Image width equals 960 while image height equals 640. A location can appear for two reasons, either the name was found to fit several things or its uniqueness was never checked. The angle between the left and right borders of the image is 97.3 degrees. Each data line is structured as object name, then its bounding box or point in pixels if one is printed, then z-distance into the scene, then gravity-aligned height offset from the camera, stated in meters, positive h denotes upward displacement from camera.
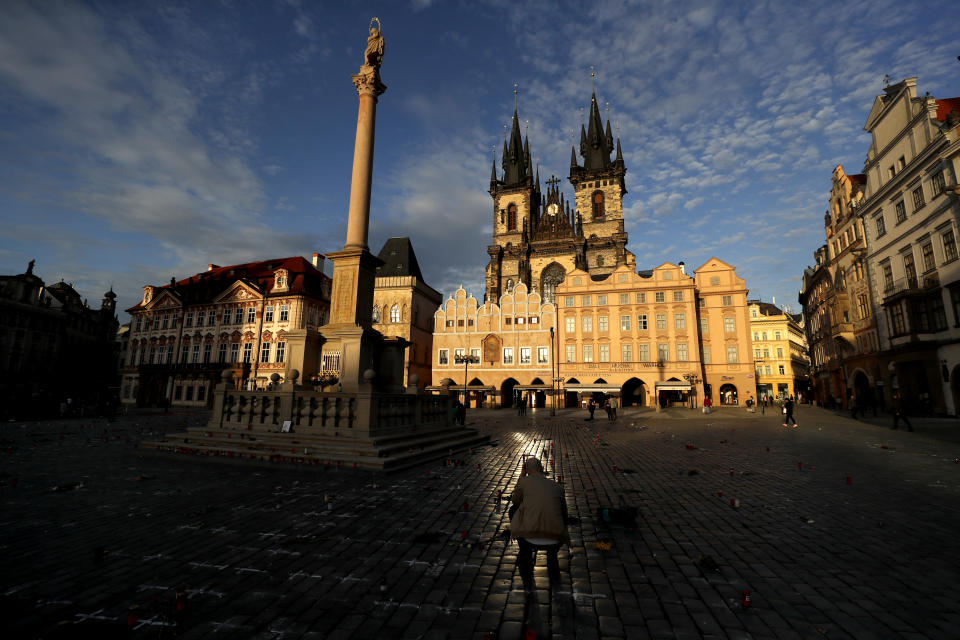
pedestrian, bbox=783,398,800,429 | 20.61 -0.66
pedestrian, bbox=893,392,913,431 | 17.21 -0.50
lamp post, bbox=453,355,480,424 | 42.97 +3.36
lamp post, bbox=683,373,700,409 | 38.78 +1.48
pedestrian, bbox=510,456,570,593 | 3.66 -1.09
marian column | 12.09 +3.03
